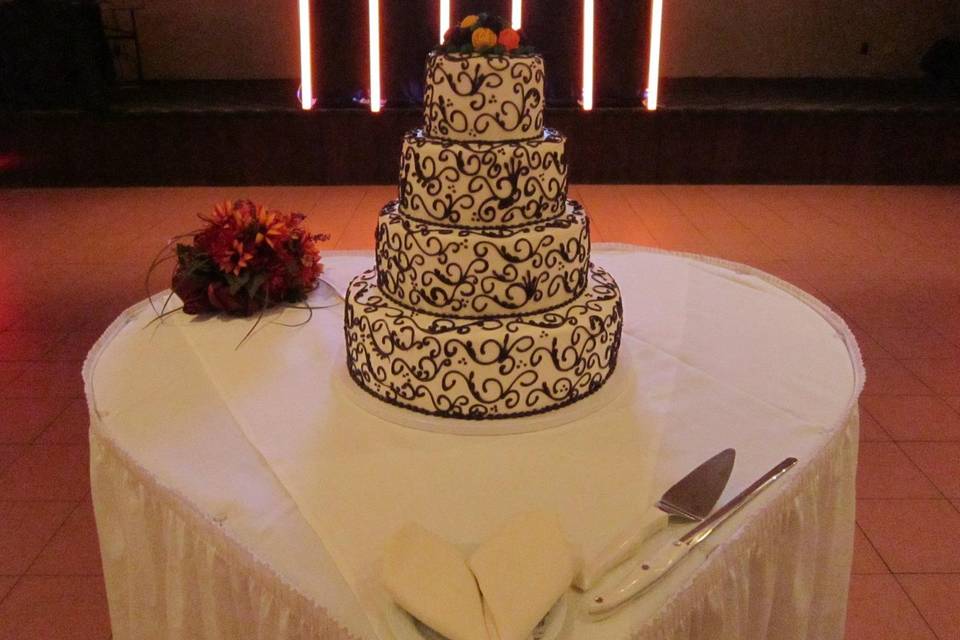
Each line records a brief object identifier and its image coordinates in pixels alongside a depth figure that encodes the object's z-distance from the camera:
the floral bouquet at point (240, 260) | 1.60
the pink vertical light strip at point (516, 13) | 5.42
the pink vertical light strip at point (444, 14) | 5.44
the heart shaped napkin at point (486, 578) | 0.81
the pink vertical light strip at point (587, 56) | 5.49
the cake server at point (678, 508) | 0.92
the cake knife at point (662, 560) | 0.88
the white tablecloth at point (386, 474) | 0.96
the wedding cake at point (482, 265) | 1.24
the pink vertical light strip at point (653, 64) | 5.57
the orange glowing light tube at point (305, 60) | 5.49
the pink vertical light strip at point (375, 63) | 5.49
